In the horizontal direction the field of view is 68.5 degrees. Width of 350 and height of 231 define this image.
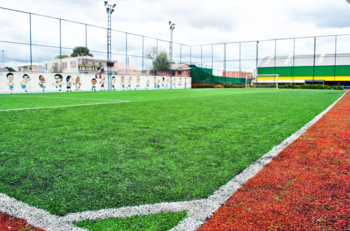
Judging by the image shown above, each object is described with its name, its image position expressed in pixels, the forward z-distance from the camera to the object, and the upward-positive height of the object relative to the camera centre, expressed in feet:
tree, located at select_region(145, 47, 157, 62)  121.70 +22.28
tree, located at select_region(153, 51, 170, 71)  133.80 +18.91
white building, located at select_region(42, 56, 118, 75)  170.59 +22.01
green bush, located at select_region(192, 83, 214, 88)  133.39 +5.56
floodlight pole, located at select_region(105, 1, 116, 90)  86.53 +15.56
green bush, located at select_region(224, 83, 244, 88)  135.70 +6.27
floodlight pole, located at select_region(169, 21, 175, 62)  114.83 +23.83
